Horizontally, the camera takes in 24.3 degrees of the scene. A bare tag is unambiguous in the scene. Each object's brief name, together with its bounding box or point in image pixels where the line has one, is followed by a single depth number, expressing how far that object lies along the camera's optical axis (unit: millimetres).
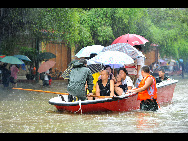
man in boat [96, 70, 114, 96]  11883
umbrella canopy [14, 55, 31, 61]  24312
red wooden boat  11281
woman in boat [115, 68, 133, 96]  12203
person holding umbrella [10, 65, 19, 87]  22838
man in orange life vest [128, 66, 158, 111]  11484
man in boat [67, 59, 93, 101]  11422
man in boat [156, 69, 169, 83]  15551
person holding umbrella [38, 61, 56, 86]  22891
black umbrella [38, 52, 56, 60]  26359
